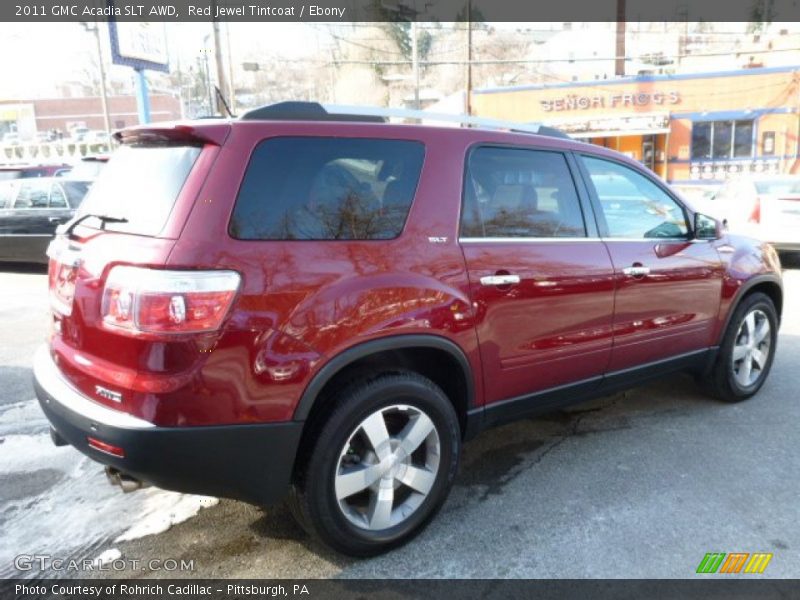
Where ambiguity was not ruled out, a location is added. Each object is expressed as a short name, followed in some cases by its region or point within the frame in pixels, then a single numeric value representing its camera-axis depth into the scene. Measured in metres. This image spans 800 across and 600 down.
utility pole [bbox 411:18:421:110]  24.75
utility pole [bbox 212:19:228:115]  16.03
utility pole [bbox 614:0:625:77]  30.28
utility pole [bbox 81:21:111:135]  28.81
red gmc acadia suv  2.26
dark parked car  9.62
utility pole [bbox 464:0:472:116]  25.40
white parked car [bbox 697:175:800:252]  9.35
